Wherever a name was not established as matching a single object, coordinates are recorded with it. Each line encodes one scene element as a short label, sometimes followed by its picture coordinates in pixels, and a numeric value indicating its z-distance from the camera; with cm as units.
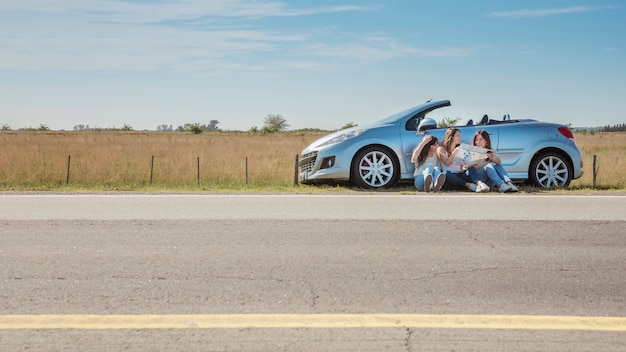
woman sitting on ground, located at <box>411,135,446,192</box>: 1188
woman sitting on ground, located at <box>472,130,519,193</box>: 1177
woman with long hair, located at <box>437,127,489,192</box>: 1199
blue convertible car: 1235
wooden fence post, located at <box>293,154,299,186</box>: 1370
